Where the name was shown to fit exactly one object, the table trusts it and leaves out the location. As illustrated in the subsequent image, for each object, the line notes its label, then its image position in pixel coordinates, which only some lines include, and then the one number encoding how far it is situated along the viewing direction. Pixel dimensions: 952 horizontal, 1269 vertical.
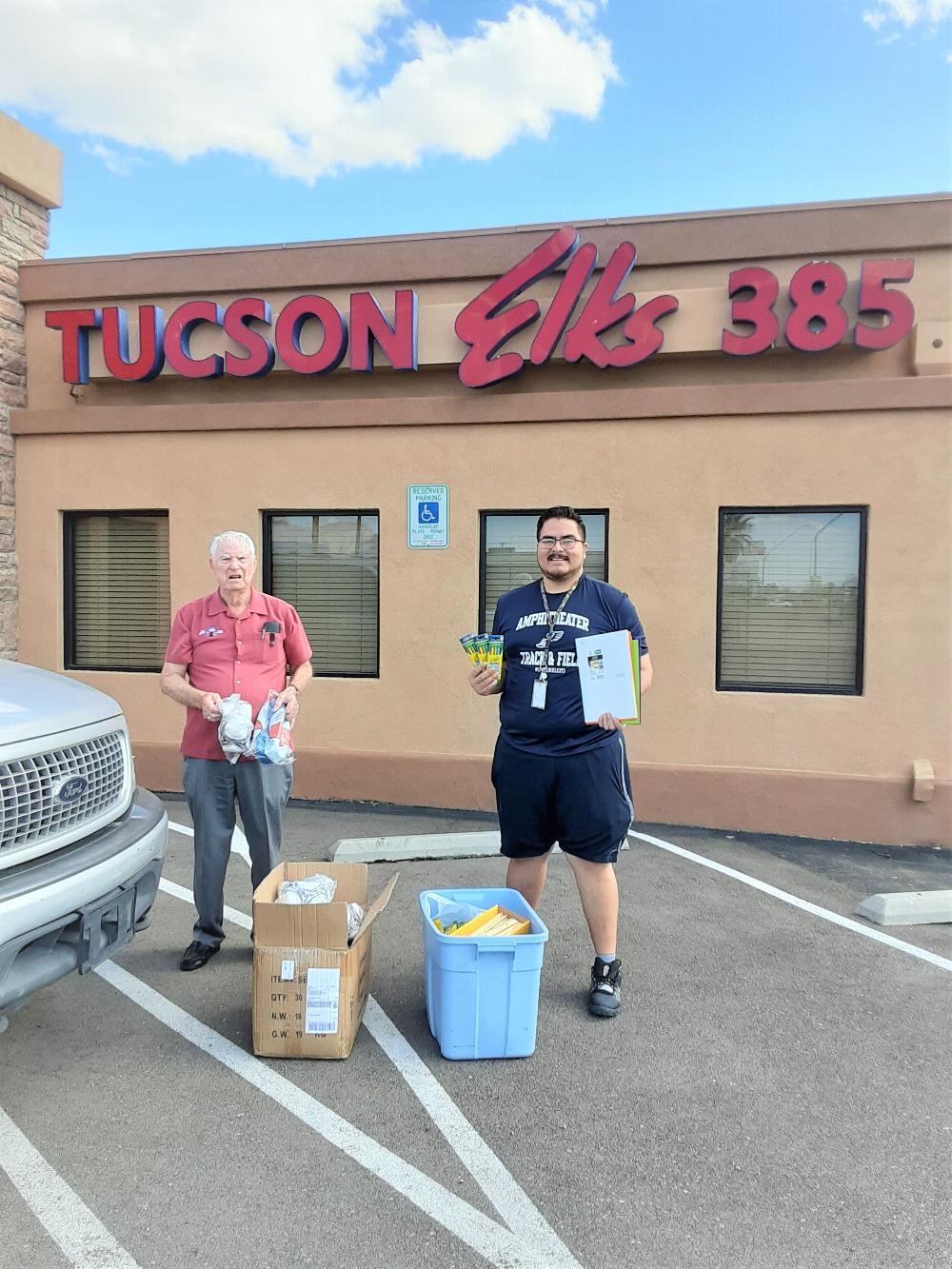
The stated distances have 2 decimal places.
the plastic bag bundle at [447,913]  3.34
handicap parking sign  6.64
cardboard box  3.00
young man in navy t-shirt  3.43
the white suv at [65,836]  2.47
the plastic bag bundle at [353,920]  3.17
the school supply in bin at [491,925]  3.18
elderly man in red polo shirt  3.73
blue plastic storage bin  3.02
